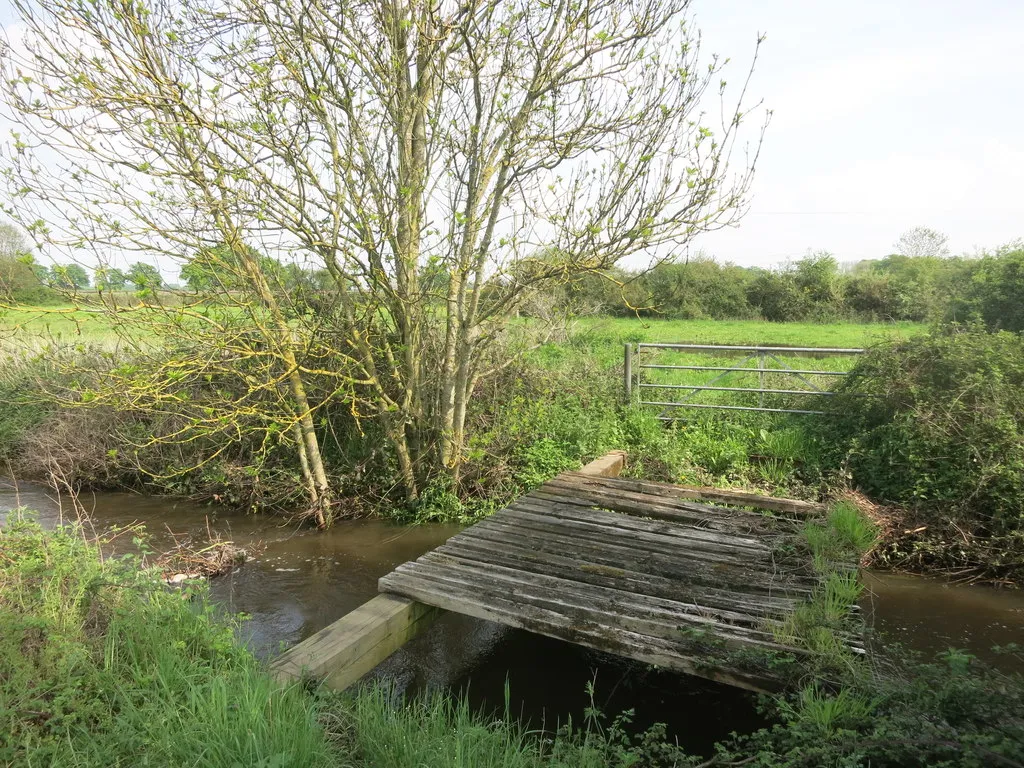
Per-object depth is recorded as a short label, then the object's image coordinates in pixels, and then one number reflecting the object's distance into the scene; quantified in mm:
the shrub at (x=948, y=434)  6047
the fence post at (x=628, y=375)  9945
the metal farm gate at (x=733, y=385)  8844
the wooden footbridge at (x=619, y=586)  3461
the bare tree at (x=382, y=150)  5691
